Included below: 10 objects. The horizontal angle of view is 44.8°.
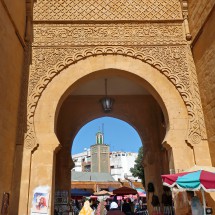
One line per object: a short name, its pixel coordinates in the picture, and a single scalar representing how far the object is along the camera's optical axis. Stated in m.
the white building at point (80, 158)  70.81
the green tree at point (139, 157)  23.50
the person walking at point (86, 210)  5.21
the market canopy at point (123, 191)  10.11
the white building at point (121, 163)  63.50
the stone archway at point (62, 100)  4.67
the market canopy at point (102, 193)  13.36
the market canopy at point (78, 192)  11.98
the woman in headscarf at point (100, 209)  6.69
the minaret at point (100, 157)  52.68
